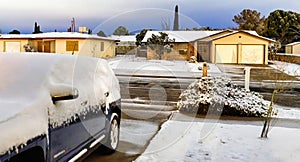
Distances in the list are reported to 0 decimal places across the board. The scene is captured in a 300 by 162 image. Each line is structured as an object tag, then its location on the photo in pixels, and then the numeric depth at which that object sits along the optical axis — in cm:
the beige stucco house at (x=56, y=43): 3134
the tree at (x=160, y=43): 3311
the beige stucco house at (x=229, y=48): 3169
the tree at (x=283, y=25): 4338
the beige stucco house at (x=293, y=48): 3709
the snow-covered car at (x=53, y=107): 267
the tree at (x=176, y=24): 4638
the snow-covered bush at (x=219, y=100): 788
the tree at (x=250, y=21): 4825
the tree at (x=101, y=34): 3514
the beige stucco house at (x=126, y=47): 4260
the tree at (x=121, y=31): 5558
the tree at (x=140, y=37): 3966
